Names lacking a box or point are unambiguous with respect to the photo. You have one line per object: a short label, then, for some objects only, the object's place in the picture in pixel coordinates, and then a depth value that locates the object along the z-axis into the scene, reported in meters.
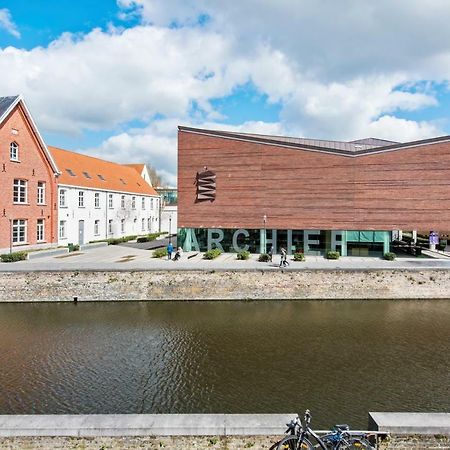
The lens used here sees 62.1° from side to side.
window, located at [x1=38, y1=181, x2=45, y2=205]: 33.44
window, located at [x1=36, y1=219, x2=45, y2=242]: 33.12
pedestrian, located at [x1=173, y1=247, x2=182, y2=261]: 27.53
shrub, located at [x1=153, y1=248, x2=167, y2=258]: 30.19
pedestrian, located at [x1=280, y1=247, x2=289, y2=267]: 24.12
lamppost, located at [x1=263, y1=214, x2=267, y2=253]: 32.03
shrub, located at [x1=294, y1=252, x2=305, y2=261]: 27.92
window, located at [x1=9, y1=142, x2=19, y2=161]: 30.25
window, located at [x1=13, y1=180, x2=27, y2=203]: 30.71
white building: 37.03
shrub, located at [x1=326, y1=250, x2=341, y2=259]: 28.89
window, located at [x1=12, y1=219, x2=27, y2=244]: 30.50
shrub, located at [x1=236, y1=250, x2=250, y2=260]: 28.36
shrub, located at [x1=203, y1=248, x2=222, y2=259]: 29.03
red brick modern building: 29.16
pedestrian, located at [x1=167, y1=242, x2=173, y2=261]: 27.91
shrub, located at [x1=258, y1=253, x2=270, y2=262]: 27.59
